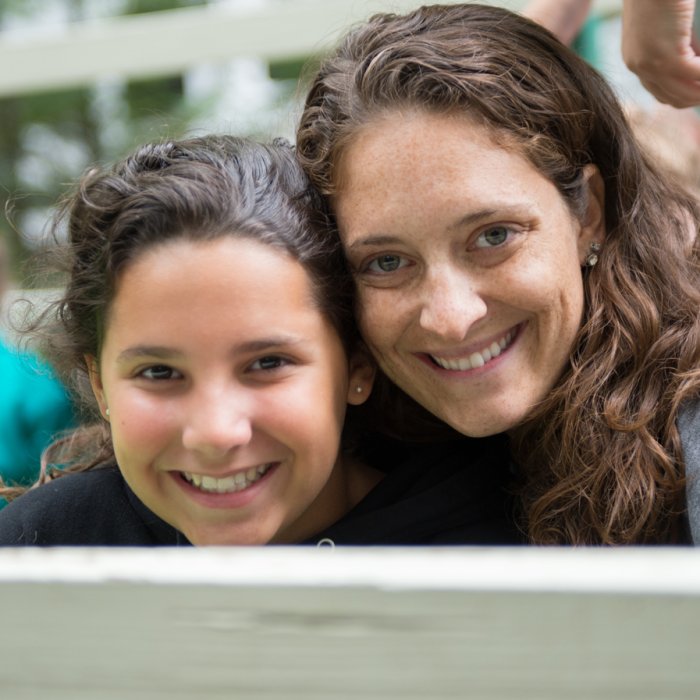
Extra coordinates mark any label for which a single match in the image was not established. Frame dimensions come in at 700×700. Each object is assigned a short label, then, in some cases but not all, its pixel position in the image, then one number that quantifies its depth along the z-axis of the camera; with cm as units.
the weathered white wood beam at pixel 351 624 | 89
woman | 140
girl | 139
